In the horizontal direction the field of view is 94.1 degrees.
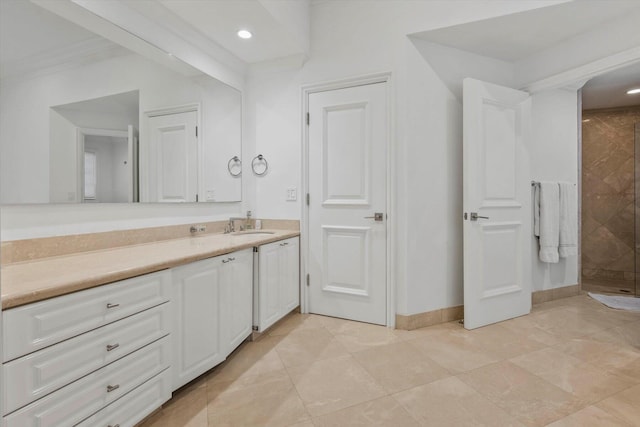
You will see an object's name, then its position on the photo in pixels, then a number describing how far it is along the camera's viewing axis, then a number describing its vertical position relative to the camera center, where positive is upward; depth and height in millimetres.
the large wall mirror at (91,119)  1384 +554
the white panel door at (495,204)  2496 +74
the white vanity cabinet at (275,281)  2201 -556
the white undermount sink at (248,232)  2592 -180
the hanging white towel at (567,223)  3102 -111
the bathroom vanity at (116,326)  951 -476
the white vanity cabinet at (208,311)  1544 -576
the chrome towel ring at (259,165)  2910 +473
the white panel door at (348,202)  2557 +93
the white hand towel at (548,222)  3020 -98
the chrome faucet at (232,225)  2740 -115
